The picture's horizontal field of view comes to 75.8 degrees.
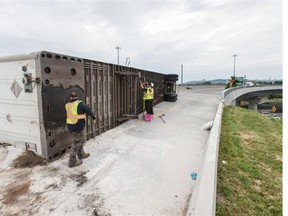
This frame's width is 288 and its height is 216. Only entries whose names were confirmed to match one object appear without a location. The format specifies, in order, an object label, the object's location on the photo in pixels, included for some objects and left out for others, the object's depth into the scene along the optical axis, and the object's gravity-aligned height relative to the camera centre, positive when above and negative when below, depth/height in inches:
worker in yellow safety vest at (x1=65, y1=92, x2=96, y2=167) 161.9 -23.7
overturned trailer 166.4 -1.8
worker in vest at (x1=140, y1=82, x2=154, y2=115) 352.2 -12.2
